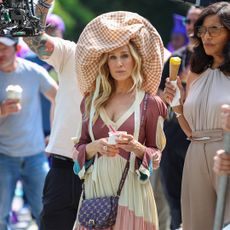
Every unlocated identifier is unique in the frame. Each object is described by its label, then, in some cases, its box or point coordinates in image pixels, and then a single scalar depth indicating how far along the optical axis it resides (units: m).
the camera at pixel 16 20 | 12.60
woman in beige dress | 12.82
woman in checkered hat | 12.08
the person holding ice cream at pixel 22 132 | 16.56
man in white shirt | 13.52
